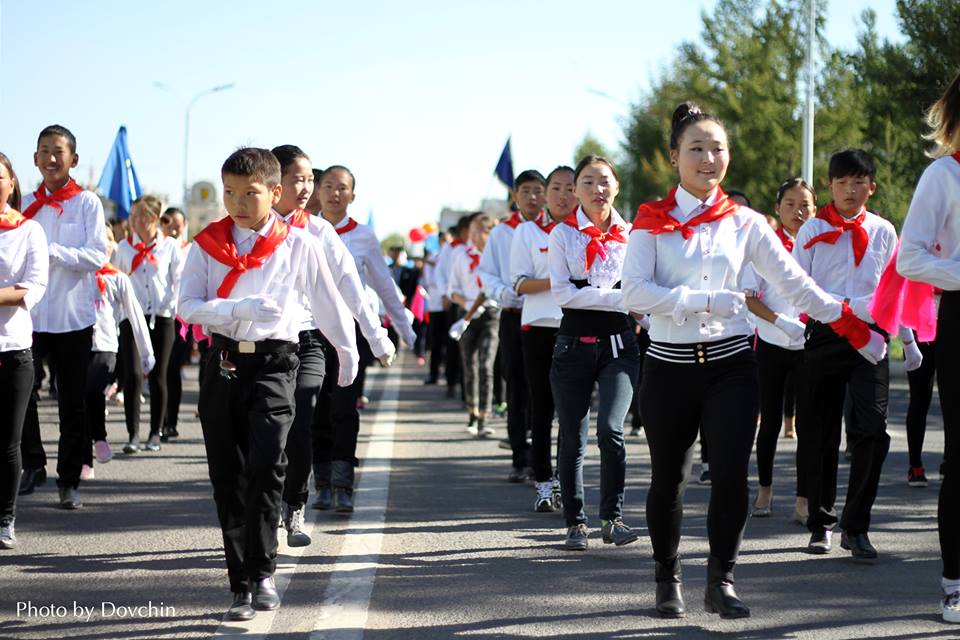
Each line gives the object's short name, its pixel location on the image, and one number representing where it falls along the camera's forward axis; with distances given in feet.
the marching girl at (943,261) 19.75
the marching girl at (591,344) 25.61
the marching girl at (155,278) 41.32
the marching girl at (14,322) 24.75
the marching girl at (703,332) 19.45
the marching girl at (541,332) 29.94
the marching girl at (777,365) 29.45
